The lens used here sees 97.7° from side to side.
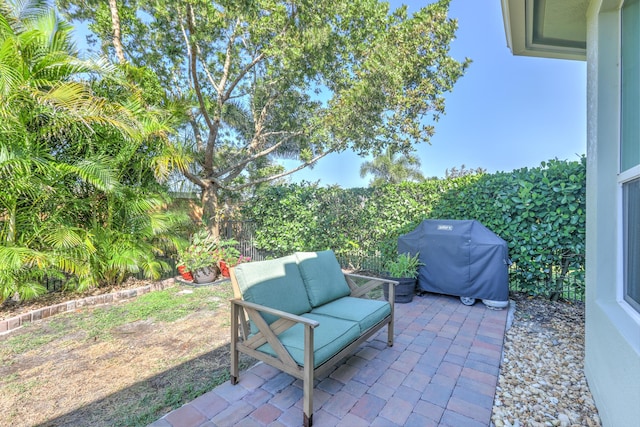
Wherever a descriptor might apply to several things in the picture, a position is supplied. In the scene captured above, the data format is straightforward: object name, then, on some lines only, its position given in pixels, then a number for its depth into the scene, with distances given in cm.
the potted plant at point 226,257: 611
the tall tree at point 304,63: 572
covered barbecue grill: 410
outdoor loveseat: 201
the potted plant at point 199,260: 567
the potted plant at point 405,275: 443
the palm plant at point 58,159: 345
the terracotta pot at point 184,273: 573
